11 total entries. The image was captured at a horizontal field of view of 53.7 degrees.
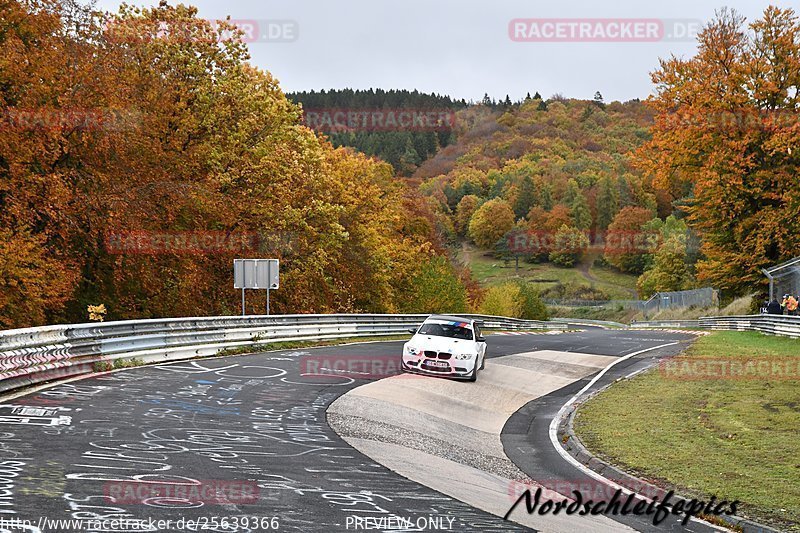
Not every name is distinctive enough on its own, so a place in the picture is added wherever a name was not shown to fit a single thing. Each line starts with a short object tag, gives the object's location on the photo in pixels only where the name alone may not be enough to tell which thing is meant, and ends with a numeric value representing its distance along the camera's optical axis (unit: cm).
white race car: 1930
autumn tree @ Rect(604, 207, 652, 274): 15725
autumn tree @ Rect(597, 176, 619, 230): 18288
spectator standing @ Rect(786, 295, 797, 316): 3534
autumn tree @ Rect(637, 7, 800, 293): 4356
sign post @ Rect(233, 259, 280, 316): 2586
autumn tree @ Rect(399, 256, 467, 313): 6681
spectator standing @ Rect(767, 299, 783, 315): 3959
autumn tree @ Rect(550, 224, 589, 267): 16862
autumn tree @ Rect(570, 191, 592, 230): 18150
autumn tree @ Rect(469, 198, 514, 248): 18650
